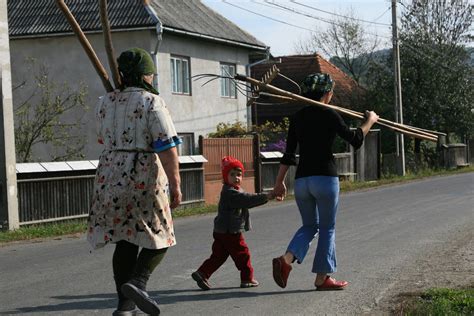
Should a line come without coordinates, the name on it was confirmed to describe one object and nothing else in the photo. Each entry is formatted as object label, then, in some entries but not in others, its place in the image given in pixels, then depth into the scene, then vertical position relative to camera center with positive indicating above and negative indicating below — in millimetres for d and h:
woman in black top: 7957 -315
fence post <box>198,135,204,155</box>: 23625 +58
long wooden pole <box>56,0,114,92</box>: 6473 +707
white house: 27156 +3048
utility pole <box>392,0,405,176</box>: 36844 +1893
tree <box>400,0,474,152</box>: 46125 +2510
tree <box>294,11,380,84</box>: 67438 +6453
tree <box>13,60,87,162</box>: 20250 +578
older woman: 6289 -218
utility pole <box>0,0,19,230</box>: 15750 +98
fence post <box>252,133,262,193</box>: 26359 -547
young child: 8367 -747
